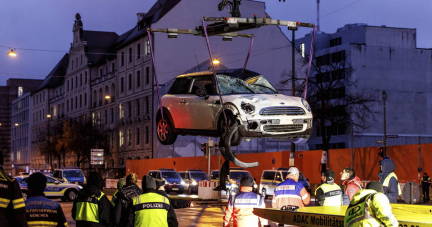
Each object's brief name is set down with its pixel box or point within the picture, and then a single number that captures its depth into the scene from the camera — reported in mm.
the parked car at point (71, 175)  42625
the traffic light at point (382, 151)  33969
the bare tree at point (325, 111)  46688
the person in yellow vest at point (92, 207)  9656
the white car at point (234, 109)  9789
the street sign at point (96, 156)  53562
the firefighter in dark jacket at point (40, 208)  7720
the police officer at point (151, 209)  8664
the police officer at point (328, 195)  12312
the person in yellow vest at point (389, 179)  12875
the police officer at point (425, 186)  33000
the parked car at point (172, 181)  42191
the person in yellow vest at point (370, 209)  7539
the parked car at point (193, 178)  42688
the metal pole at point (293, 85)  33562
